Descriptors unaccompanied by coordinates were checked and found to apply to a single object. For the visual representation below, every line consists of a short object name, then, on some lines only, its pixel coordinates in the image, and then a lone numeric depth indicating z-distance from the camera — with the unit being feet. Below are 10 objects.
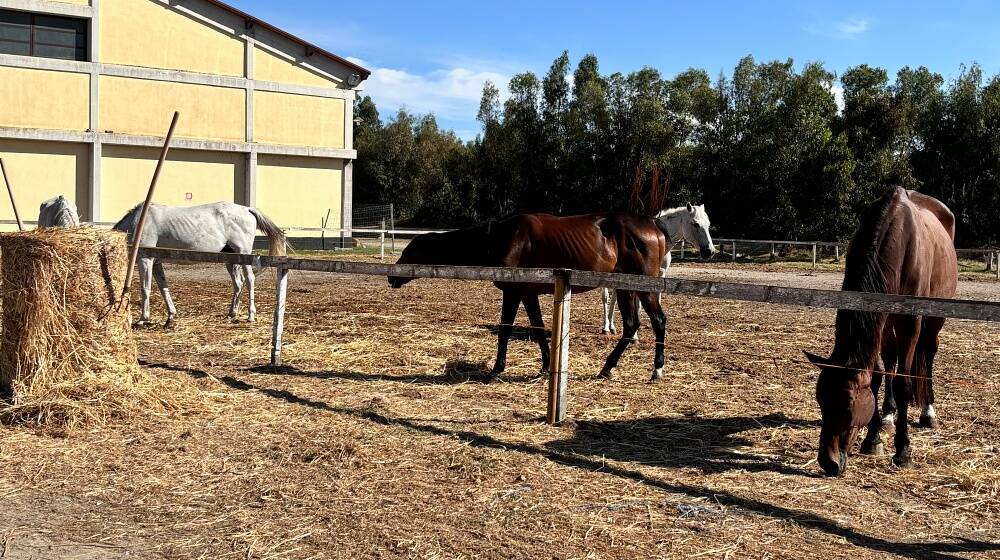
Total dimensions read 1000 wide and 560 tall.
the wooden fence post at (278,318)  26.03
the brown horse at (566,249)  26.21
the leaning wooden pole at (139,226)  19.25
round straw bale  18.49
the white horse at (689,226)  40.55
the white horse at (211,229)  36.60
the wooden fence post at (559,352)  19.13
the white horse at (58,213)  35.83
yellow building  84.99
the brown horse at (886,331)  15.15
